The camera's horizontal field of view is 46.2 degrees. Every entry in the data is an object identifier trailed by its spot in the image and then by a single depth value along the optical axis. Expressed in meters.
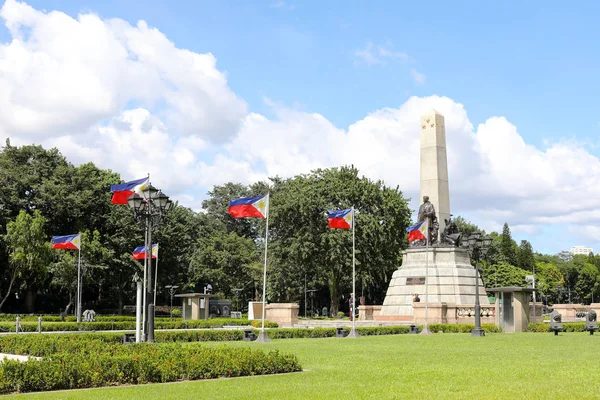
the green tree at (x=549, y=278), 118.38
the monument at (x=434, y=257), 45.00
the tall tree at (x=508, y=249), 118.44
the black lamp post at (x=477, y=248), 30.94
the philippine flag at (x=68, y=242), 45.56
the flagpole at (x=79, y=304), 47.37
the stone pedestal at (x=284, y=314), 43.25
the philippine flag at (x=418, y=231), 41.91
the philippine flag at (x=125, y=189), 29.92
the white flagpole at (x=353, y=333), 31.20
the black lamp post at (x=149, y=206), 22.36
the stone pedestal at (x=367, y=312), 51.16
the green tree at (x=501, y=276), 99.12
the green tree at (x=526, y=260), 122.81
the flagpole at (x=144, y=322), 21.92
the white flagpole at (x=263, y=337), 27.46
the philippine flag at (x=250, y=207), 29.30
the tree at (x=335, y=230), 62.38
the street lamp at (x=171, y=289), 65.61
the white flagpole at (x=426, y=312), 33.59
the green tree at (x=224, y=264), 81.06
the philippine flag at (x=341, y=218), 35.09
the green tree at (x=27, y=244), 52.19
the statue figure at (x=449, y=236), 46.94
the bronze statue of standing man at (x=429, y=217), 45.81
